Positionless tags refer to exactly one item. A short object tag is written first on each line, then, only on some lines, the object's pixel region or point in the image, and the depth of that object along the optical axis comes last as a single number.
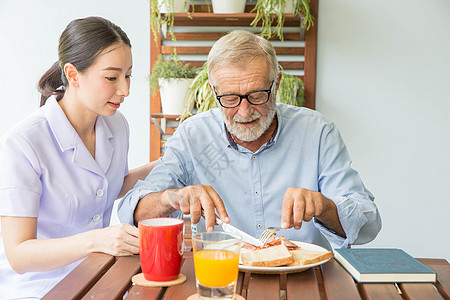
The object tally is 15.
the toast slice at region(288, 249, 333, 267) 1.15
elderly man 1.66
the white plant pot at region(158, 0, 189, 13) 2.65
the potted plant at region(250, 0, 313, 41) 2.62
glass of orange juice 0.95
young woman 1.41
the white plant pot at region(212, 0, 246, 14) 2.67
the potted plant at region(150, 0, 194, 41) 2.64
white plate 1.11
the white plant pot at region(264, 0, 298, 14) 2.63
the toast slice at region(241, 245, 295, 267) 1.13
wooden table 1.02
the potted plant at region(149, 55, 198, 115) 2.76
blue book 1.11
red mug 1.08
